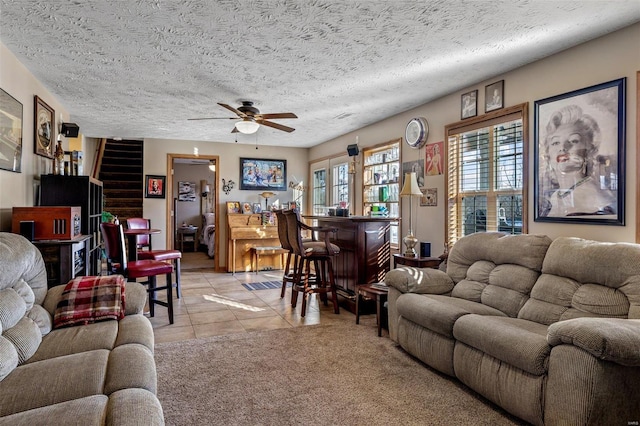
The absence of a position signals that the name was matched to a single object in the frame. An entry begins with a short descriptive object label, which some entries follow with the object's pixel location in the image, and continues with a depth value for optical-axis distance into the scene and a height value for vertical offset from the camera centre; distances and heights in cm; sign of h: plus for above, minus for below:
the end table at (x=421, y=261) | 388 -49
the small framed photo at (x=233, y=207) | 728 +13
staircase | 752 +75
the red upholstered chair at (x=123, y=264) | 370 -51
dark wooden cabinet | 294 -35
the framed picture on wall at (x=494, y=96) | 352 +111
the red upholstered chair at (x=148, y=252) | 454 -48
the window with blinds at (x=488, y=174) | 340 +39
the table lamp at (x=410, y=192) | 409 +24
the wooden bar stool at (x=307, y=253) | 408 -43
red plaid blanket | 241 -58
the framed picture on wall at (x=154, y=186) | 686 +50
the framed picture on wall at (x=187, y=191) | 1075 +65
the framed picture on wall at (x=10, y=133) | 286 +64
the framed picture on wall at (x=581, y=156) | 260 +43
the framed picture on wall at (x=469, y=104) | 381 +111
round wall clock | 448 +98
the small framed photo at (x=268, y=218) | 723 -8
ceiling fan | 429 +108
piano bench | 700 -72
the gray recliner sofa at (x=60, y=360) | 137 -70
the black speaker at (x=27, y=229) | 286 -11
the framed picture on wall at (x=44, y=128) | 360 +86
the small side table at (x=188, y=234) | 1016 -54
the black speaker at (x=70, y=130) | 437 +97
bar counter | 430 -43
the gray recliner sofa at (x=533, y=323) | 178 -68
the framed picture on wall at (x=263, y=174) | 757 +81
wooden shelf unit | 362 +20
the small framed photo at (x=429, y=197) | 435 +19
